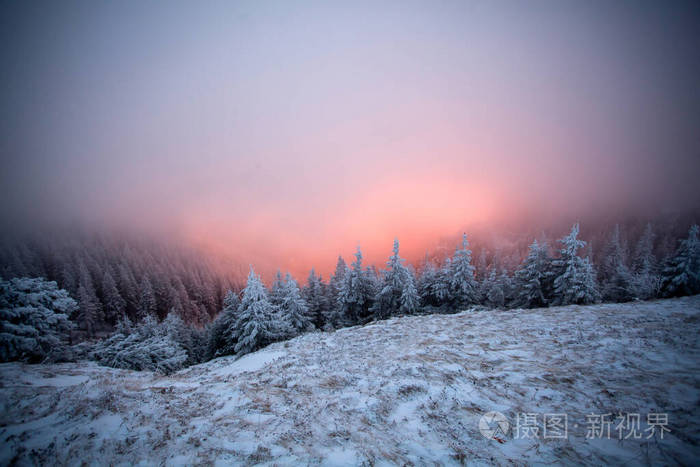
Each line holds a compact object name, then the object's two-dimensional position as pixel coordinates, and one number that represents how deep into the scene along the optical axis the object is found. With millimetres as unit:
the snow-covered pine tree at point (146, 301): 58091
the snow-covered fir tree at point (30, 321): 10969
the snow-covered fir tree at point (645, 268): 27038
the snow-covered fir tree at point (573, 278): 20391
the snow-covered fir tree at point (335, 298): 28603
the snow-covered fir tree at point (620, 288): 25577
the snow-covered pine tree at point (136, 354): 14570
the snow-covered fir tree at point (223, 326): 27812
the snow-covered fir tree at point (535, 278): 22984
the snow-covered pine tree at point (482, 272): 46125
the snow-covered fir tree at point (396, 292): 25094
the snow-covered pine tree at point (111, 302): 56031
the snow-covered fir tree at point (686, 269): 20000
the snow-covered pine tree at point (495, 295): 30984
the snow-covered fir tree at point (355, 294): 27625
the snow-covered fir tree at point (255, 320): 20125
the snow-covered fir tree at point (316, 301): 32656
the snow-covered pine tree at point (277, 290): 27864
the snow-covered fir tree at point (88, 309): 48625
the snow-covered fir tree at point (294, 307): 26078
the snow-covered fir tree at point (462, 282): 25609
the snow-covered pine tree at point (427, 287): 29109
